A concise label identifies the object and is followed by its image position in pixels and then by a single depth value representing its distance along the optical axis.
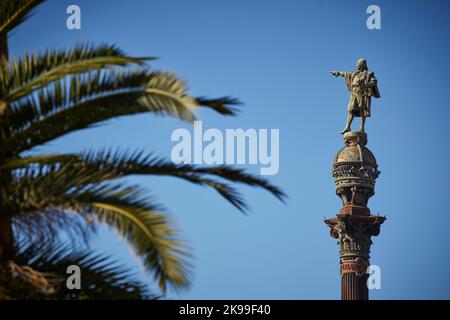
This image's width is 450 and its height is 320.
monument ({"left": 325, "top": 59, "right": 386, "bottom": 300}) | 43.75
